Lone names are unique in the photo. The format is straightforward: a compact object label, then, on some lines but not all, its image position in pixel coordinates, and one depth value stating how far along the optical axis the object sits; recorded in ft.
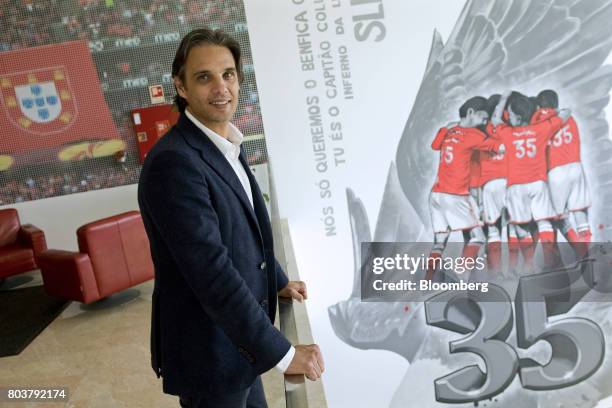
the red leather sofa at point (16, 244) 19.33
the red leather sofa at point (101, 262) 16.20
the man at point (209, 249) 4.44
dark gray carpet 15.39
